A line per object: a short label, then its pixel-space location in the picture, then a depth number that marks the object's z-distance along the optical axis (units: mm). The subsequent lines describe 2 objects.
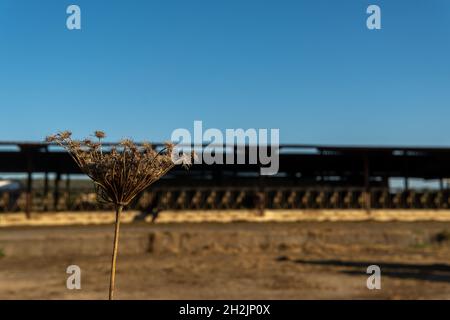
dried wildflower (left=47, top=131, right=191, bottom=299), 3816
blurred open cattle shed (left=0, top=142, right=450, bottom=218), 31500
